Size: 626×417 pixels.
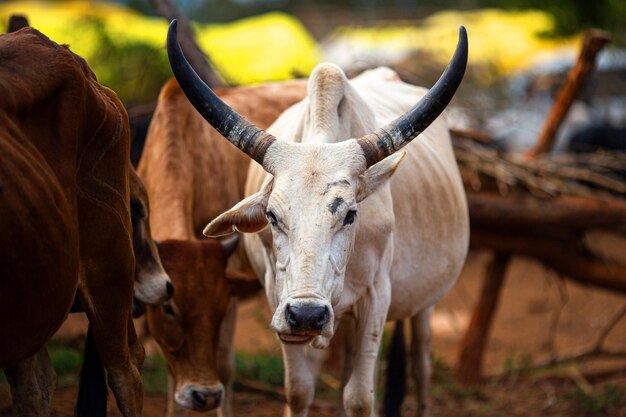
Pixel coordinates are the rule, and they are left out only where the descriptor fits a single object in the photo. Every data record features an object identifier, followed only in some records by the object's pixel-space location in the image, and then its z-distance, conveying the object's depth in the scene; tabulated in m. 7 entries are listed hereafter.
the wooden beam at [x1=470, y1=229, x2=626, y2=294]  15.27
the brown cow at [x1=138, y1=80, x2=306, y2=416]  10.26
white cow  7.93
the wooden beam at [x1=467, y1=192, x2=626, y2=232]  14.67
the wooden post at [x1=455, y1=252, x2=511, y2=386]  15.29
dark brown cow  6.82
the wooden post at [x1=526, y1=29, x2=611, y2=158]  14.87
